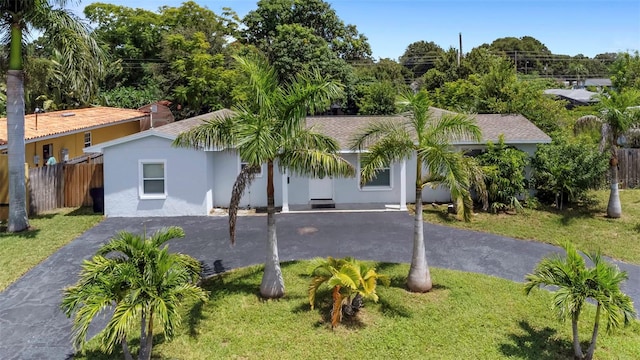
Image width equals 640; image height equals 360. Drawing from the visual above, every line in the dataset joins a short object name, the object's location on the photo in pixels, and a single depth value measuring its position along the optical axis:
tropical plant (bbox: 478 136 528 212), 15.53
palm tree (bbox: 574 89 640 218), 14.38
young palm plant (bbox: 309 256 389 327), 8.02
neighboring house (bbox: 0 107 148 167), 19.22
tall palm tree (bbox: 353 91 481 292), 8.84
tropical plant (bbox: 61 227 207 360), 6.05
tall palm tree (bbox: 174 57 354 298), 8.36
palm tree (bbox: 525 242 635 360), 6.75
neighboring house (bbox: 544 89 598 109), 46.49
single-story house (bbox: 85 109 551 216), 15.84
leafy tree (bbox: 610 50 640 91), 23.51
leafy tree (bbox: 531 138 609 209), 15.34
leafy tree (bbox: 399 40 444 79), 65.62
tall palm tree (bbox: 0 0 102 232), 13.55
